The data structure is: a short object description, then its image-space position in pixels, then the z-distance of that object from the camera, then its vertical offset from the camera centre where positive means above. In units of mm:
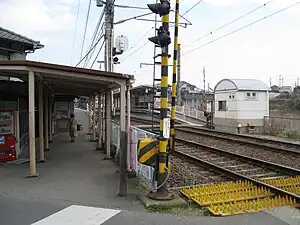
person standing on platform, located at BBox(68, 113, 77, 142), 18859 -1147
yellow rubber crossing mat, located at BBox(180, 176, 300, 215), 6539 -1779
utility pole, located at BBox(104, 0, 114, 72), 19062 +4135
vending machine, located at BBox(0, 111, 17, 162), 11812 -1039
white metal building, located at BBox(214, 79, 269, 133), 27469 +90
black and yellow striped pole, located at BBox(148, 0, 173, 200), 6910 -268
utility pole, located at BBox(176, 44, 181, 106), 32550 +1982
